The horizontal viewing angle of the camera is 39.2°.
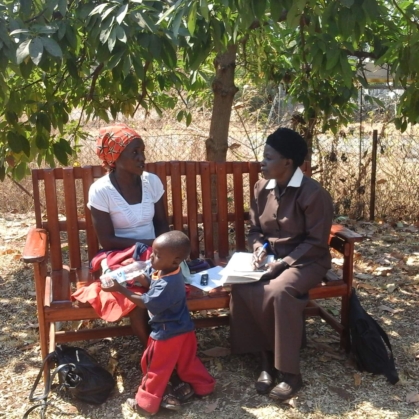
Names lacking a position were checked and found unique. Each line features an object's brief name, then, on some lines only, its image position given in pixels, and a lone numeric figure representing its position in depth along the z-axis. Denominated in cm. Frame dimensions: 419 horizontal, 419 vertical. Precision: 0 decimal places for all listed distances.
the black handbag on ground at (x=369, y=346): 351
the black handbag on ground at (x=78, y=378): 322
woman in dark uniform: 333
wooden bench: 335
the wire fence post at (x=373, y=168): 707
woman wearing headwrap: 359
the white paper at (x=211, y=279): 359
